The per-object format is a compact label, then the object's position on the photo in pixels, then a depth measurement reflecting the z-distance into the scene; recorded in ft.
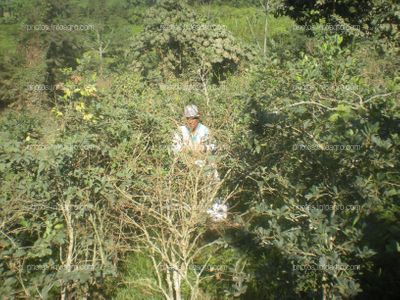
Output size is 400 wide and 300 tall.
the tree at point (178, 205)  9.12
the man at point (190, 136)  10.16
